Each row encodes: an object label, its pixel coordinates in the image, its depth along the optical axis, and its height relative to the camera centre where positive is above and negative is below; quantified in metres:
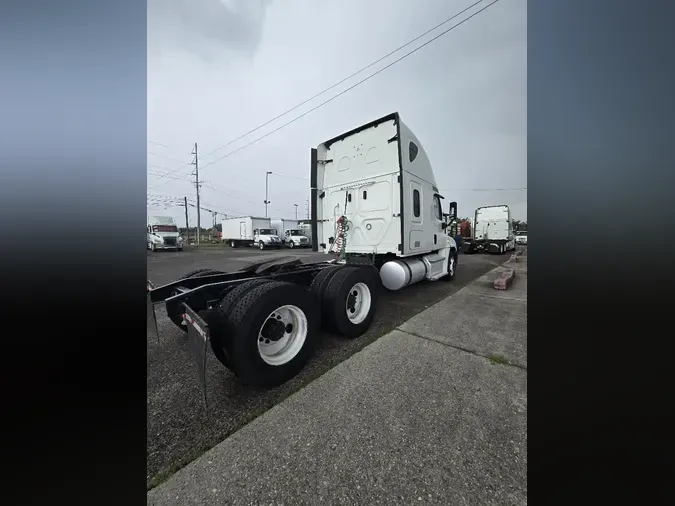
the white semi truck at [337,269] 2.34 -0.37
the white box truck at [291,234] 27.27 +1.63
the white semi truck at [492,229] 18.20 +1.27
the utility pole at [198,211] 31.71 +4.77
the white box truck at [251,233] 25.03 +1.66
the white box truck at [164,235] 19.36 +1.07
